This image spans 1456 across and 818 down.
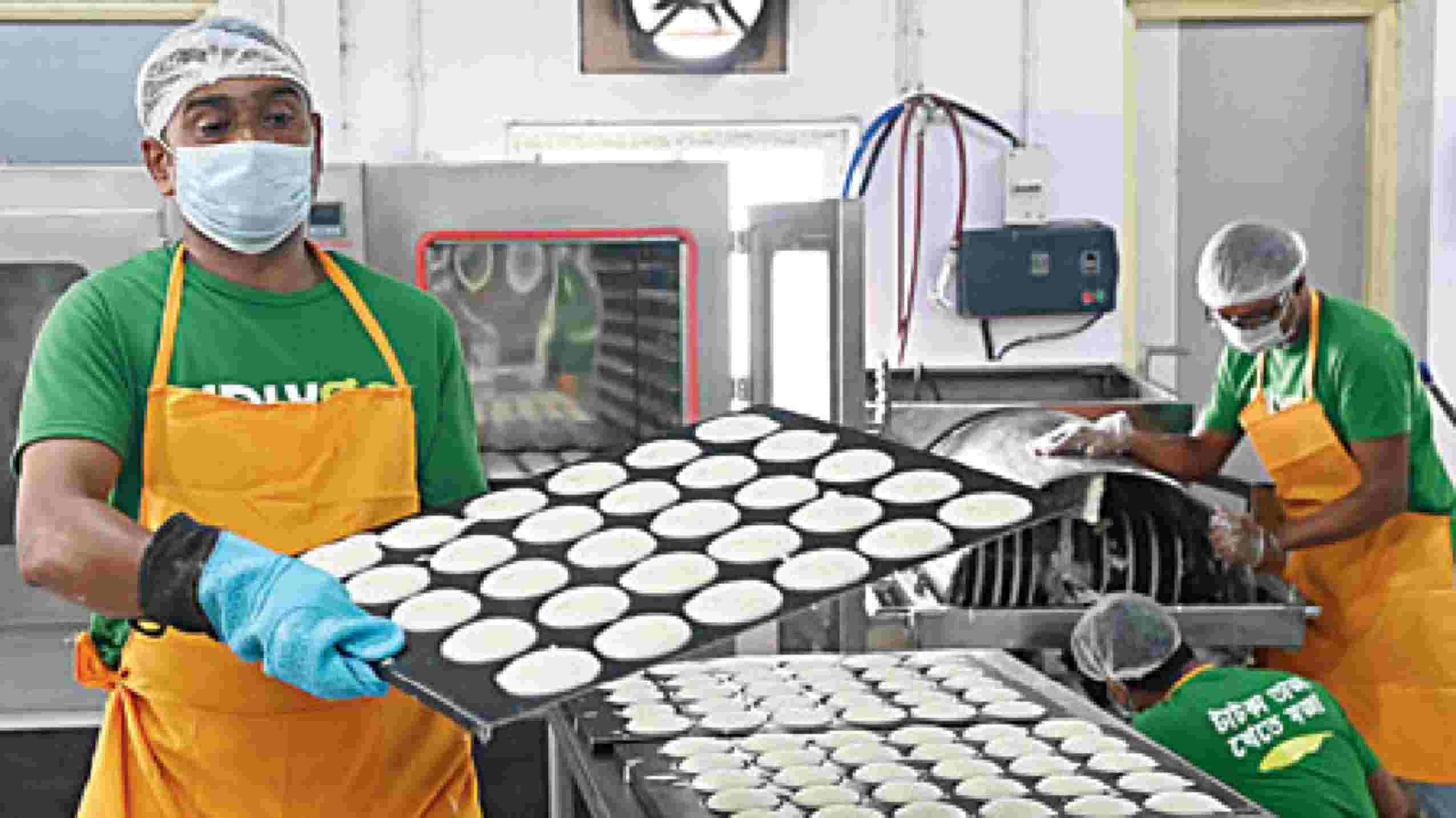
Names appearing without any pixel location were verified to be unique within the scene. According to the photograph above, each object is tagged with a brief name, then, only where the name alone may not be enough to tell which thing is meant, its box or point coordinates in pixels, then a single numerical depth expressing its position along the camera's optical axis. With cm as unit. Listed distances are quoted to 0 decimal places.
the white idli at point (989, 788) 188
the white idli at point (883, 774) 195
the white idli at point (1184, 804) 179
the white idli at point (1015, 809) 181
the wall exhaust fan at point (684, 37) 475
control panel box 481
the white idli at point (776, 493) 164
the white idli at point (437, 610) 144
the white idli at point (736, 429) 176
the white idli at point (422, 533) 156
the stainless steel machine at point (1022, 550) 251
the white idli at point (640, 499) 166
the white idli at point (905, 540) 147
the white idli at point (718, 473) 169
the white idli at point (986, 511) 145
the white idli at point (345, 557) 149
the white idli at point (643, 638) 138
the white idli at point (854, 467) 164
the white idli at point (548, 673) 130
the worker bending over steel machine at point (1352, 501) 312
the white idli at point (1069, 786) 187
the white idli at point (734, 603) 141
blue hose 485
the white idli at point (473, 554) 157
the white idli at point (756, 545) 155
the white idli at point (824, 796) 186
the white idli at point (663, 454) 173
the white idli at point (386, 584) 147
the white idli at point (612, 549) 156
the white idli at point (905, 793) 188
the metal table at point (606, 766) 187
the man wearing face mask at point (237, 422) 154
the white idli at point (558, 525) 161
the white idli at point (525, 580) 154
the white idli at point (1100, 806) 180
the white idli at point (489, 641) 138
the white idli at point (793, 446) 171
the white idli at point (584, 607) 147
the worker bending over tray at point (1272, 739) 221
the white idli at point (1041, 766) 196
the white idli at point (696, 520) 161
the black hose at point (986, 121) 491
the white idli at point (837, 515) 157
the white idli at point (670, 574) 152
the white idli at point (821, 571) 145
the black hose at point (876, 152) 487
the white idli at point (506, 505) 165
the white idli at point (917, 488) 155
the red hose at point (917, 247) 488
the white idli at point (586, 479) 170
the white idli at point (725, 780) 190
